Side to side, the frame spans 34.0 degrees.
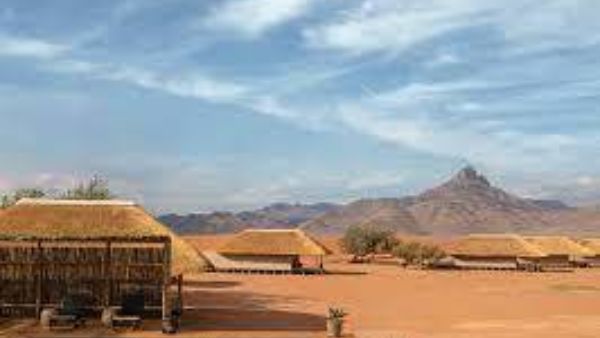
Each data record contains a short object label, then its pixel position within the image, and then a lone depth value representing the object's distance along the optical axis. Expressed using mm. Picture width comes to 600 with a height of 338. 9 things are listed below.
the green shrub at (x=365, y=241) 82375
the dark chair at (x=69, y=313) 24031
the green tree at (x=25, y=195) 49094
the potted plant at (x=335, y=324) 23356
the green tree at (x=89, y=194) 49125
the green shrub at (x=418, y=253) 74538
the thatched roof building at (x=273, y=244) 54469
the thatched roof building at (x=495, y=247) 66938
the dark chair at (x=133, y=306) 25575
